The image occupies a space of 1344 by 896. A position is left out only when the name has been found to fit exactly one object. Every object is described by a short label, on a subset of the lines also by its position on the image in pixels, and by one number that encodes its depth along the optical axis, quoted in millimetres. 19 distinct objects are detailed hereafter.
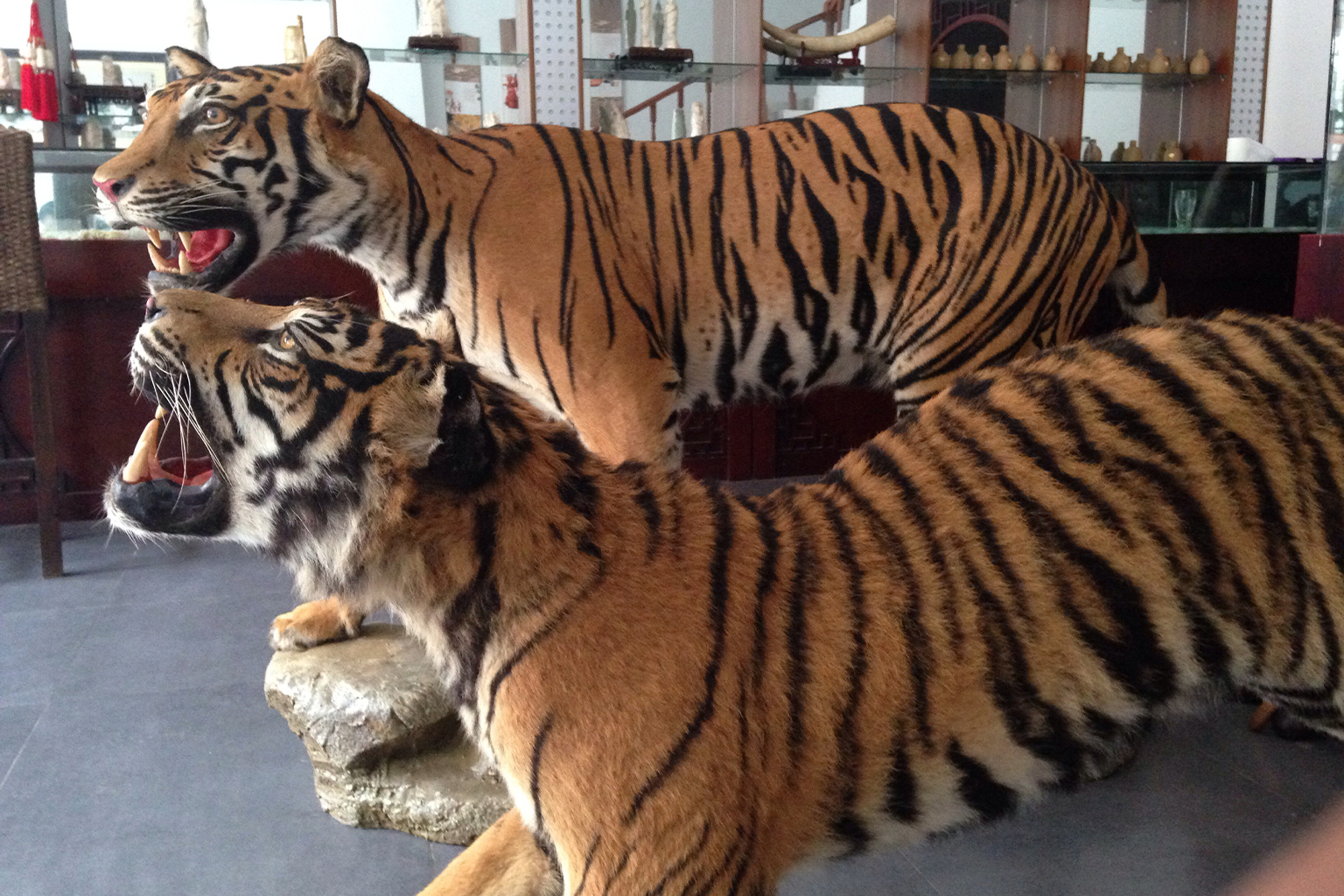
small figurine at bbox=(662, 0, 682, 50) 5316
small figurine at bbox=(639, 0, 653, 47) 5359
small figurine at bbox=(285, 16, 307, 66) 4883
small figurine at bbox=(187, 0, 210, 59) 5078
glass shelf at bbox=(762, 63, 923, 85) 5523
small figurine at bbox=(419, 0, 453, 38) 4930
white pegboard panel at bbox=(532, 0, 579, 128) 4770
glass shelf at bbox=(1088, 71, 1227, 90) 6539
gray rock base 2217
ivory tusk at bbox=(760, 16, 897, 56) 5398
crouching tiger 1351
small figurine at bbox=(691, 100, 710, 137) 5590
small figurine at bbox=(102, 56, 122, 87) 5656
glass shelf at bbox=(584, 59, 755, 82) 5336
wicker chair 3602
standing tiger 2541
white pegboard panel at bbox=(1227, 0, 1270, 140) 6715
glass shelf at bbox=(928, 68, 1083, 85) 6082
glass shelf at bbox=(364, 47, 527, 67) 4824
